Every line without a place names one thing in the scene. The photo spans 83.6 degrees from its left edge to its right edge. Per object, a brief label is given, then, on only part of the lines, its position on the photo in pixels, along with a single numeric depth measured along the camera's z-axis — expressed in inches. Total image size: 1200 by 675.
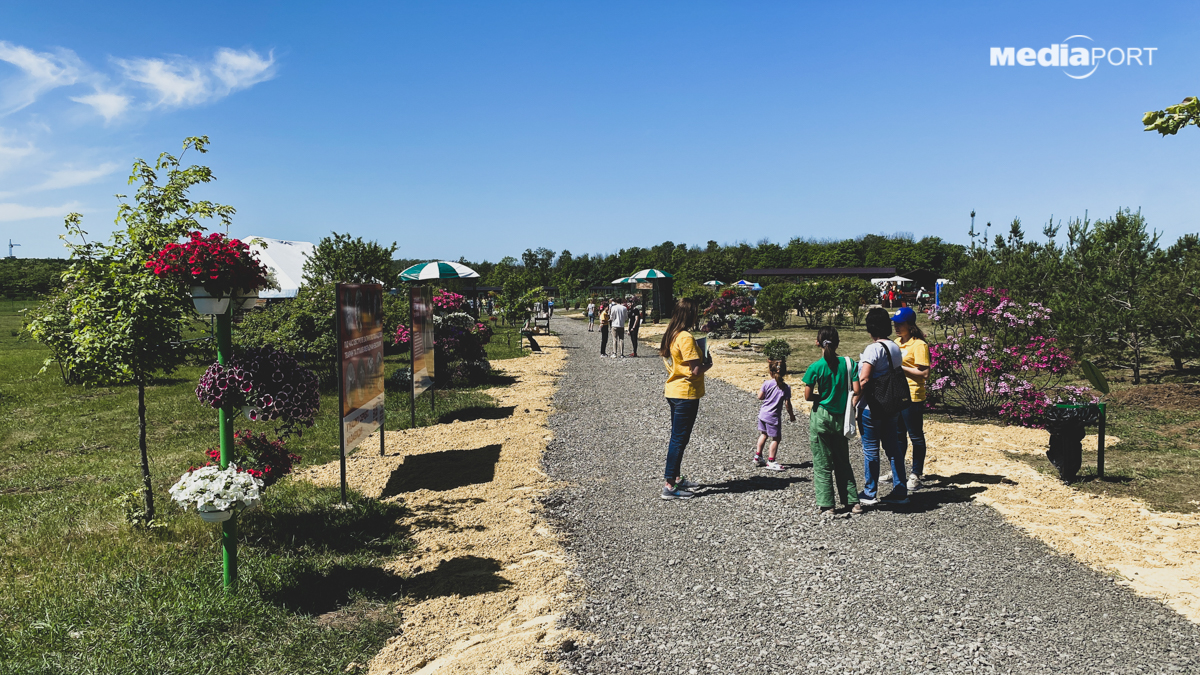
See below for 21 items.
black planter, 249.5
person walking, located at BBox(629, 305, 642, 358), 756.6
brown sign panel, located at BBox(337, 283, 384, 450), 235.8
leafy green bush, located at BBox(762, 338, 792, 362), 589.2
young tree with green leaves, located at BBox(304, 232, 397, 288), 876.0
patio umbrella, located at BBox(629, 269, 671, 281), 1240.5
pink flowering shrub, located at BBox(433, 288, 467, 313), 538.6
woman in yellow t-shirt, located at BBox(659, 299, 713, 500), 223.8
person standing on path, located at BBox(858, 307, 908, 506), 210.7
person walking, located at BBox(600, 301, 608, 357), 785.6
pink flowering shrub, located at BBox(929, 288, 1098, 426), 354.3
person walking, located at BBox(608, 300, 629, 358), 762.2
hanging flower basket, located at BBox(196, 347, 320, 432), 169.3
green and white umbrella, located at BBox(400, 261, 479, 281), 790.5
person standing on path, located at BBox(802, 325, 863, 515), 210.1
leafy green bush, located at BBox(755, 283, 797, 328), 1152.8
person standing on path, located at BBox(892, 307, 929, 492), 228.7
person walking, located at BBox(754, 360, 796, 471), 273.3
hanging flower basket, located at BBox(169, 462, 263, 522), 152.6
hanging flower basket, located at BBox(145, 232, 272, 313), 161.9
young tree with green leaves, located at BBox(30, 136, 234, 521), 189.8
